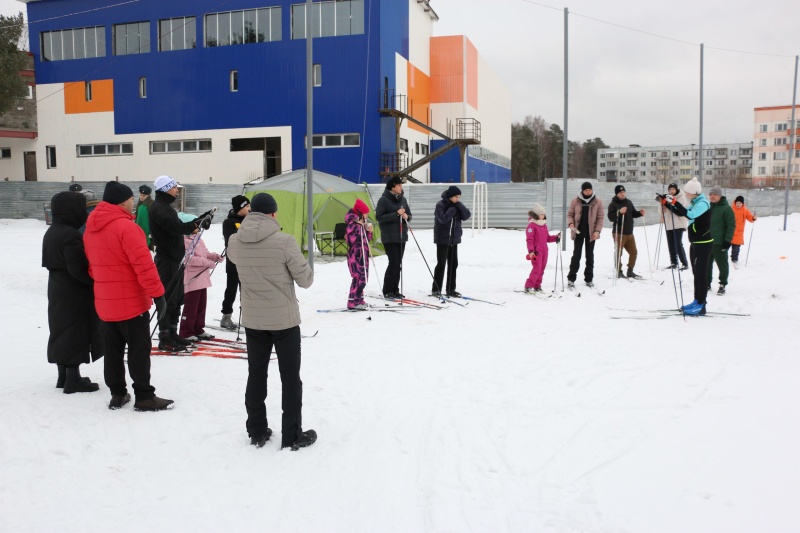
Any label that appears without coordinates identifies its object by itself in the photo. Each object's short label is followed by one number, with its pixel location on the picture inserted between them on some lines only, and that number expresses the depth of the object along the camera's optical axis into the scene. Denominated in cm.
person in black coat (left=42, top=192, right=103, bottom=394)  523
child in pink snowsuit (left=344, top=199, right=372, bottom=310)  914
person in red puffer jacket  484
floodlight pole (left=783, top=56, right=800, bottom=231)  2395
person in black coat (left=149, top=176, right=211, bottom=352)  642
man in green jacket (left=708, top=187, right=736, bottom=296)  971
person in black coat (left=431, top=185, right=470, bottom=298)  998
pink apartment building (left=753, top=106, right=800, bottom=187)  8000
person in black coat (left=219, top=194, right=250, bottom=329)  727
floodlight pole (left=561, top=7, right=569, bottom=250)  1593
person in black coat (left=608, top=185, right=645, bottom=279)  1180
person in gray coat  427
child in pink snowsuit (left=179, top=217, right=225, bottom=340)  705
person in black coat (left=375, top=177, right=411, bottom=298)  967
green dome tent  1568
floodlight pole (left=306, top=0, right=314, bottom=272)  1114
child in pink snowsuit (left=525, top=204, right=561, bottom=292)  1048
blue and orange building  2914
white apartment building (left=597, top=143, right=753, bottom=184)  12088
